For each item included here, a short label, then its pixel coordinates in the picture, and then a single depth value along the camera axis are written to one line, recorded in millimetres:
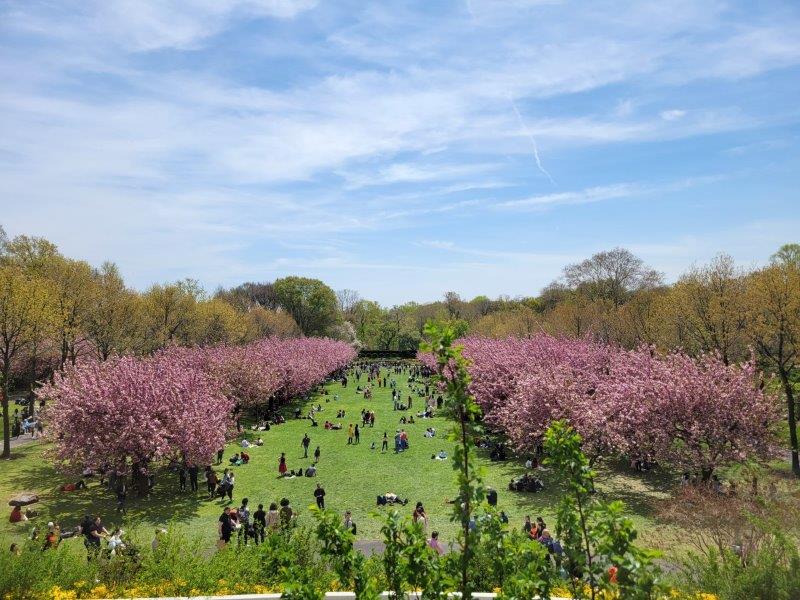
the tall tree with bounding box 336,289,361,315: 136875
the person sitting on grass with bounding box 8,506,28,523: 19784
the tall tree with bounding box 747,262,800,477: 27469
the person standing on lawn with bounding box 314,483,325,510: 21375
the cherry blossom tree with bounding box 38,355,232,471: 21609
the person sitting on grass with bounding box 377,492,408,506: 22688
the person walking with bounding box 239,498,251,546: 18000
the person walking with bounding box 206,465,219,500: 23766
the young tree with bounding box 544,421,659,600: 5254
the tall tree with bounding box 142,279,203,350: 51531
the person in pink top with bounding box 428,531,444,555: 15406
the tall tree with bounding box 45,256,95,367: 38688
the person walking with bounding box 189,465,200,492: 24188
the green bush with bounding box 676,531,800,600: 9898
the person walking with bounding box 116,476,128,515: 21423
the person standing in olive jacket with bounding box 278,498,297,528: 16297
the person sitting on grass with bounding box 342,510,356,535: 17438
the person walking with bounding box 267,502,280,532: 17812
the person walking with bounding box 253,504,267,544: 17597
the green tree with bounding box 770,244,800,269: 70231
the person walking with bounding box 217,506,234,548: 16625
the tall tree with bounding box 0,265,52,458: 29188
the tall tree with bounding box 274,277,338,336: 103375
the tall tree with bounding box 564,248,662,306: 73875
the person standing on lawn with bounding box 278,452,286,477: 27172
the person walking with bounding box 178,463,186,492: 24281
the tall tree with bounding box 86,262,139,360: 42406
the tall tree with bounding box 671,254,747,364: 32969
